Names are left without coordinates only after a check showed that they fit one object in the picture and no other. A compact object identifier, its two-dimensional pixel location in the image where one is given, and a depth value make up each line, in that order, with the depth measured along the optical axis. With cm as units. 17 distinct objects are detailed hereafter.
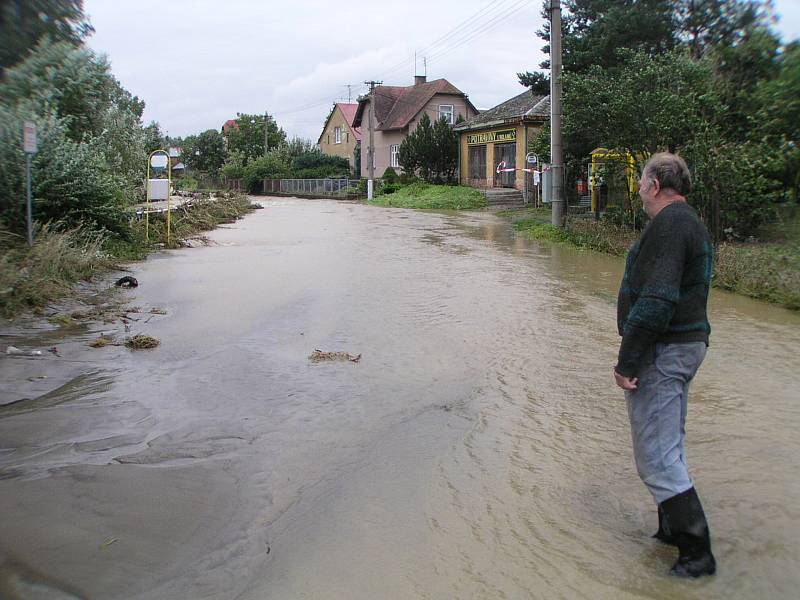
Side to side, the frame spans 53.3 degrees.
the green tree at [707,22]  2033
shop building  3691
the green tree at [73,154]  1282
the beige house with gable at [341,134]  6562
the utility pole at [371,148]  4981
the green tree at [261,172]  6431
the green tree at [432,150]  4438
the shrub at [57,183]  1284
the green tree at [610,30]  2216
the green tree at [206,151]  8300
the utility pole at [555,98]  1978
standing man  355
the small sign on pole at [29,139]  1127
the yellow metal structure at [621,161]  1714
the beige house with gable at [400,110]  5191
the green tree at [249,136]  8131
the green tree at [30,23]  308
